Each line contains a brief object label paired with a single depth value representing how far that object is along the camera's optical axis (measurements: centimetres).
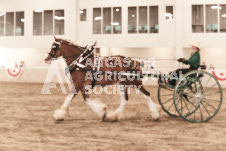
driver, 1434
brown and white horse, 1457
